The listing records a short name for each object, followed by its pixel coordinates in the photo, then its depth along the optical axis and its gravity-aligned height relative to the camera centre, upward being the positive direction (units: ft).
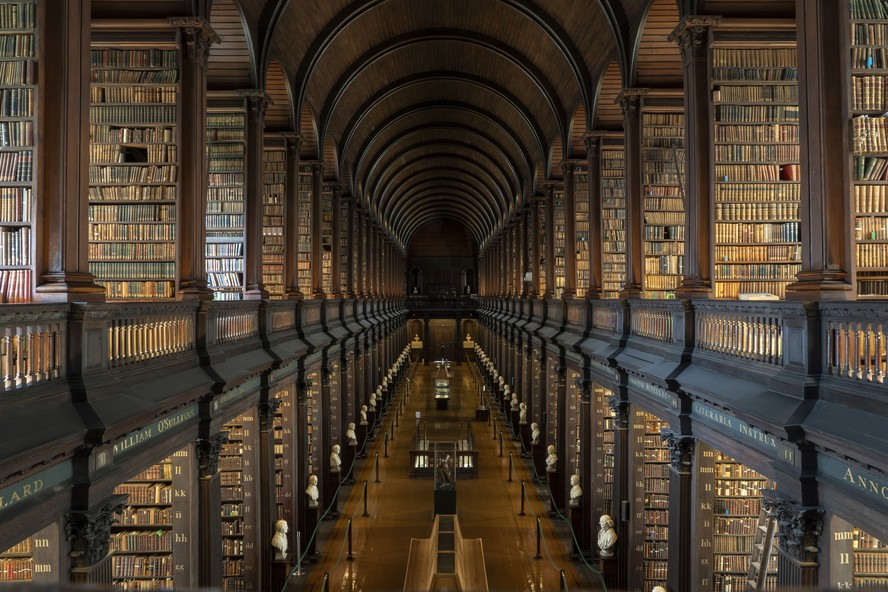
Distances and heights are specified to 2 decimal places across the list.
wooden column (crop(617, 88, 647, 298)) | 32.81 +5.78
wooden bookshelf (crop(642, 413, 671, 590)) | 30.71 -8.87
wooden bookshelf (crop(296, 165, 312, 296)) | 49.49 +5.68
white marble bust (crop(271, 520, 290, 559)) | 31.04 -10.38
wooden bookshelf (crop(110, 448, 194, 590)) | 24.30 -8.07
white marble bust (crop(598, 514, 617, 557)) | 31.73 -10.65
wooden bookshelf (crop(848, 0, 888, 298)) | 20.08 +5.66
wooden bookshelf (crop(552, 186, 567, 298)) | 57.57 +6.12
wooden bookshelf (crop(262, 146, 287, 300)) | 43.50 +5.79
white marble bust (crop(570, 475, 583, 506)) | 38.88 -10.41
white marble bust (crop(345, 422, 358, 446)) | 55.31 -10.18
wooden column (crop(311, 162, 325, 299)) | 49.01 +5.55
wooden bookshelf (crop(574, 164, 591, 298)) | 49.21 +6.10
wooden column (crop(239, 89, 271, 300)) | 34.17 +6.32
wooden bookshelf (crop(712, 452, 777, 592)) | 25.45 -8.00
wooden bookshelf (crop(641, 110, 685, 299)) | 33.86 +5.54
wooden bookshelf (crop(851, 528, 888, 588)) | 17.17 -6.56
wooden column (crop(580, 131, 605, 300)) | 39.78 +5.39
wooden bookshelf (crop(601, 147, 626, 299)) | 45.09 +5.86
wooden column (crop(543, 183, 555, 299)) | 56.75 +5.46
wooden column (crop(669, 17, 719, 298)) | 25.07 +5.32
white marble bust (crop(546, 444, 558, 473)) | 46.93 -10.48
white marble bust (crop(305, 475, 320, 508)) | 39.09 -10.35
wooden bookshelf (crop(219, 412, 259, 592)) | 30.09 -8.99
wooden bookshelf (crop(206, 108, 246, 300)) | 34.94 +5.71
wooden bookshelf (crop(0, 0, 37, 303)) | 19.31 +5.00
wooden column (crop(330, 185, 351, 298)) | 60.80 +5.09
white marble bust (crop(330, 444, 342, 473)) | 48.49 -10.67
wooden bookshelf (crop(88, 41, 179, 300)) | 27.48 +5.93
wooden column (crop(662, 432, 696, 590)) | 23.18 -7.08
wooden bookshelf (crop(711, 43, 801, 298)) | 26.71 +5.58
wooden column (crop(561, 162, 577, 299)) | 47.42 +4.84
